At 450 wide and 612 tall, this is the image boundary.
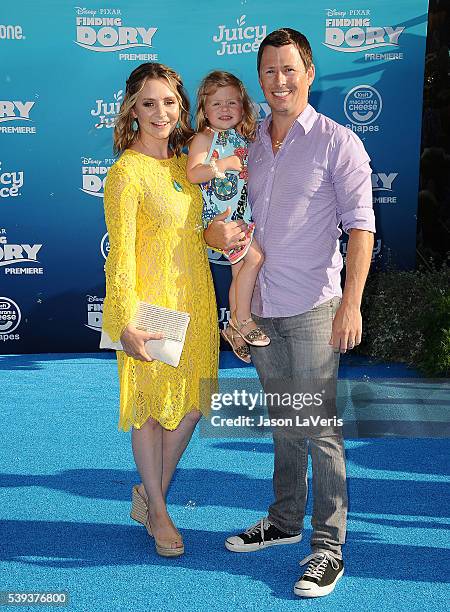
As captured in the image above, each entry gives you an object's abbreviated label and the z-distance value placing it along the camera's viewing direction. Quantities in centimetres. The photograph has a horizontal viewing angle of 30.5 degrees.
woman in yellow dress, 343
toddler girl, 350
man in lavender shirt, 324
